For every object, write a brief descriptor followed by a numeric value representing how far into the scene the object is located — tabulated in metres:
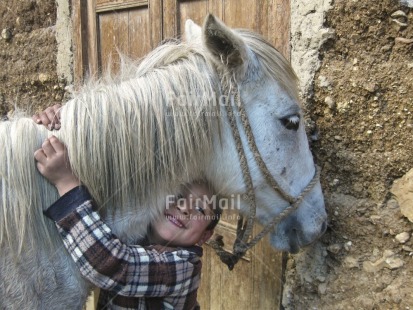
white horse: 1.07
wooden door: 1.70
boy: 1.04
